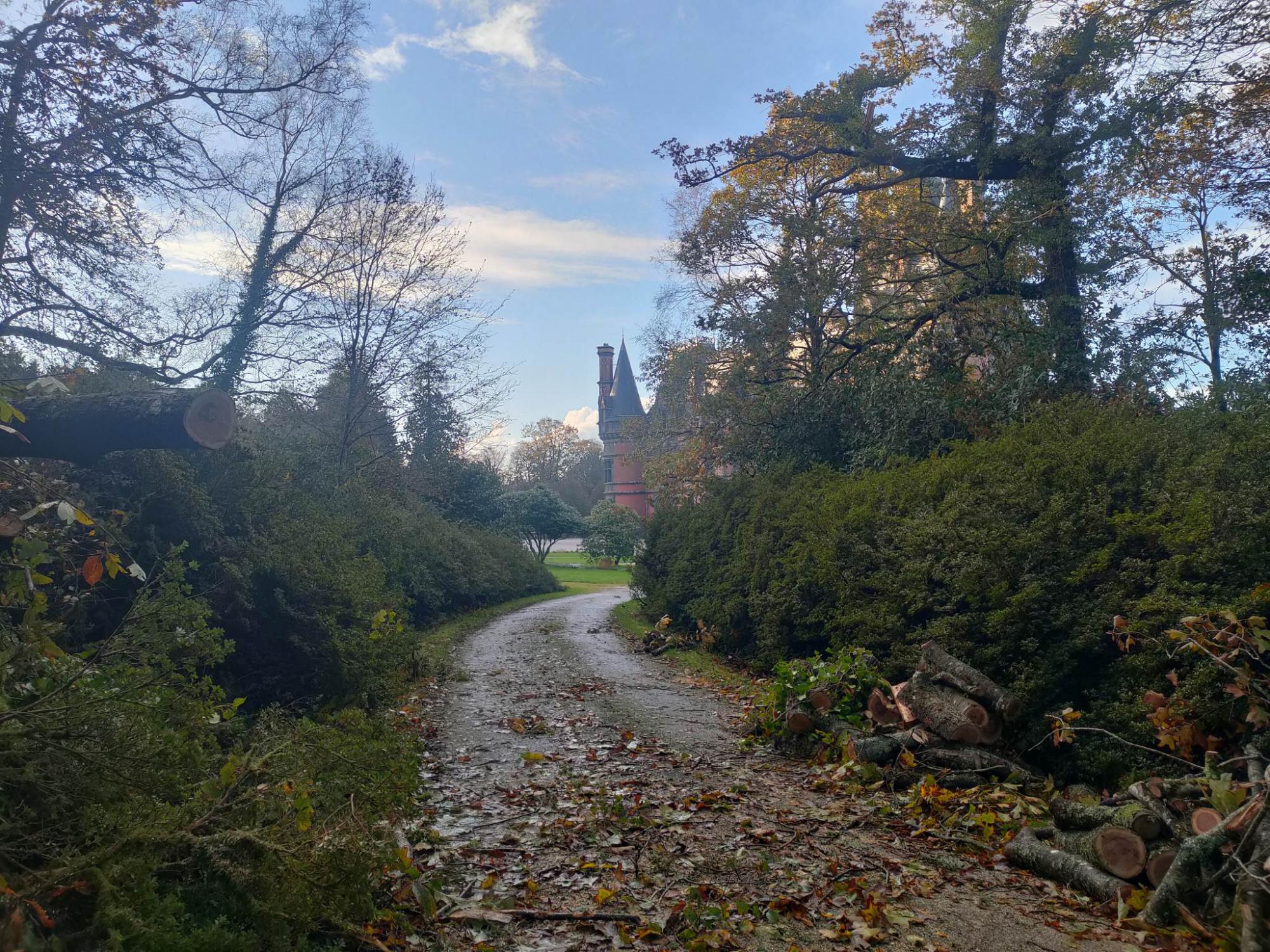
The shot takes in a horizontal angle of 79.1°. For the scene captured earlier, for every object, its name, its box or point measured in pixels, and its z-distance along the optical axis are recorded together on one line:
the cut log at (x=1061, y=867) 4.22
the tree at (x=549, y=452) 77.81
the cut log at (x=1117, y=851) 4.23
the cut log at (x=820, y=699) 7.39
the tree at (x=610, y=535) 49.72
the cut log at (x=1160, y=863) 4.11
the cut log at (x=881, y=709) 6.84
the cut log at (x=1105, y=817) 4.32
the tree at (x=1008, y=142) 12.71
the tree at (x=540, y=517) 45.78
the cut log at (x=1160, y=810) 4.21
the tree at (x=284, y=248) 13.34
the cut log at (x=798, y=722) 7.26
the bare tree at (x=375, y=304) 18.91
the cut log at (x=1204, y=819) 4.04
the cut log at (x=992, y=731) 6.14
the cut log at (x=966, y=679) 6.11
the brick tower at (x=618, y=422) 63.38
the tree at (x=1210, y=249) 12.00
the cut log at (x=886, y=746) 6.36
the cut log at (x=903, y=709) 6.56
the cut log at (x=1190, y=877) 3.84
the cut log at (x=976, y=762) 5.90
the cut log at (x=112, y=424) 5.75
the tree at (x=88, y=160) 7.57
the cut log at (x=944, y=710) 6.14
